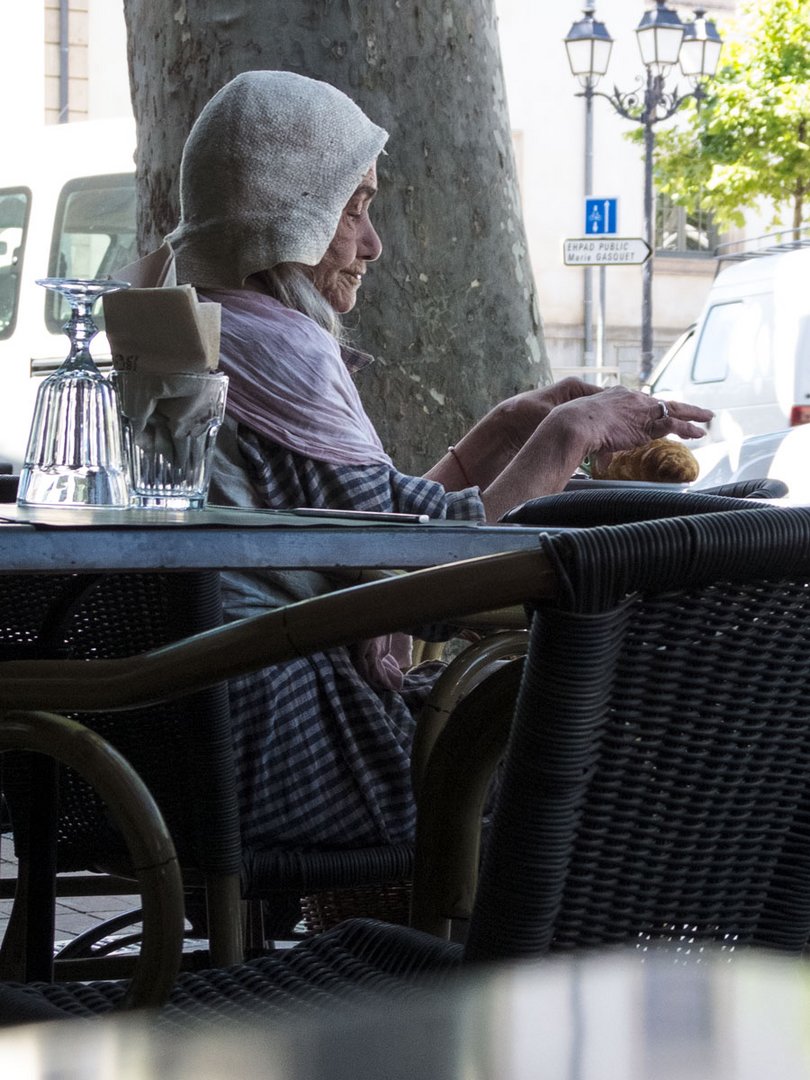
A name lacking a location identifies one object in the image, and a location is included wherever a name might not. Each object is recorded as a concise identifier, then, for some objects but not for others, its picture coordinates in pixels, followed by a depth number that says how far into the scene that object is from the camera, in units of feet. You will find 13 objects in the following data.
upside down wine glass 12.55
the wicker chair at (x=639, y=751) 5.99
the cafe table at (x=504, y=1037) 1.79
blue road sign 97.15
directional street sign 85.36
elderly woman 12.60
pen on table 11.51
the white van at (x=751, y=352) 84.16
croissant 17.99
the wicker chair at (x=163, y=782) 11.39
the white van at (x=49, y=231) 69.34
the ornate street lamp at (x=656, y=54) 104.23
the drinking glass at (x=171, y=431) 11.77
